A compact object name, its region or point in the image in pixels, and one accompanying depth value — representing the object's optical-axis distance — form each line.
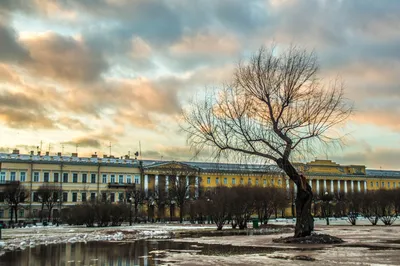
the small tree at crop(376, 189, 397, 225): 54.78
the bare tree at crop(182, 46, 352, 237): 25.83
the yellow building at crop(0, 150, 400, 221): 91.94
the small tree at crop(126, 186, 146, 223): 81.75
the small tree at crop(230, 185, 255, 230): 45.03
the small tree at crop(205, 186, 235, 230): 44.22
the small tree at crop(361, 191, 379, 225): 55.06
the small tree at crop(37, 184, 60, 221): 81.00
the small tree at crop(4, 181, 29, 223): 75.44
